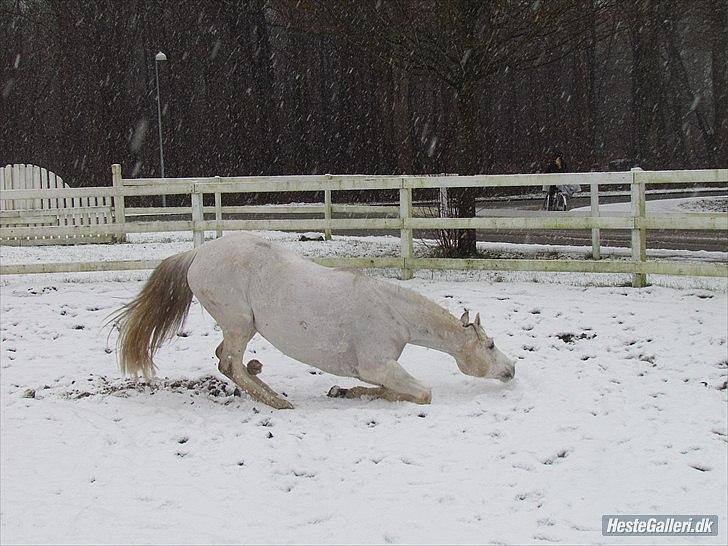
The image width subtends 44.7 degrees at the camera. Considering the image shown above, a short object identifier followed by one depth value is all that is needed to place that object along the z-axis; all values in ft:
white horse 19.56
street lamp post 85.50
